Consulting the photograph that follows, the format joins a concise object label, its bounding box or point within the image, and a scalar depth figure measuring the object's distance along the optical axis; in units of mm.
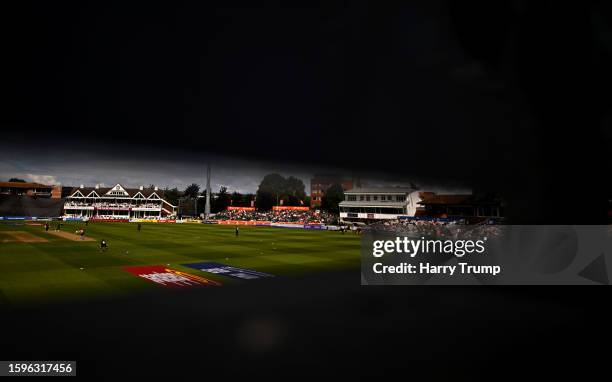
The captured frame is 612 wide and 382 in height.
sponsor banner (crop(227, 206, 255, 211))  72581
